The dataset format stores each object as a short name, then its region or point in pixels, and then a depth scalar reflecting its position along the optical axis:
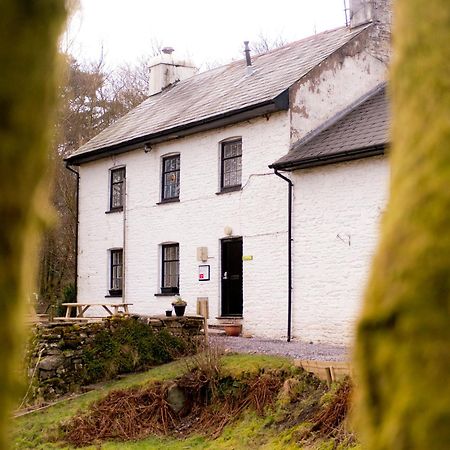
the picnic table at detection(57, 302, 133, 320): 18.41
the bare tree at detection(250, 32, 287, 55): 39.81
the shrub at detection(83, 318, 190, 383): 14.78
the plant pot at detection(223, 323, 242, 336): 18.72
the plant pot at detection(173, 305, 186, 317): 17.77
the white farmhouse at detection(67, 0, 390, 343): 16.83
